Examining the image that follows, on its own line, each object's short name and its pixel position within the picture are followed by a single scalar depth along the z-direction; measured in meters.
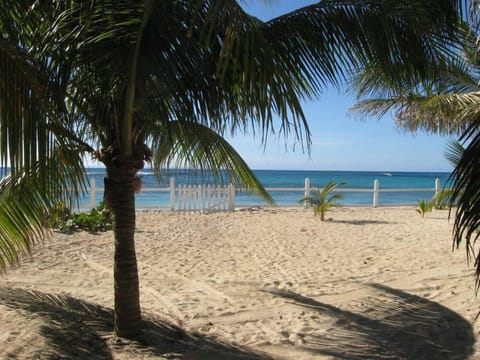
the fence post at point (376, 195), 15.11
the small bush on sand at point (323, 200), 10.69
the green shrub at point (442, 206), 12.93
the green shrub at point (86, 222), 8.61
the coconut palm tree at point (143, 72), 2.62
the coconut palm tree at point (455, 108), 1.98
